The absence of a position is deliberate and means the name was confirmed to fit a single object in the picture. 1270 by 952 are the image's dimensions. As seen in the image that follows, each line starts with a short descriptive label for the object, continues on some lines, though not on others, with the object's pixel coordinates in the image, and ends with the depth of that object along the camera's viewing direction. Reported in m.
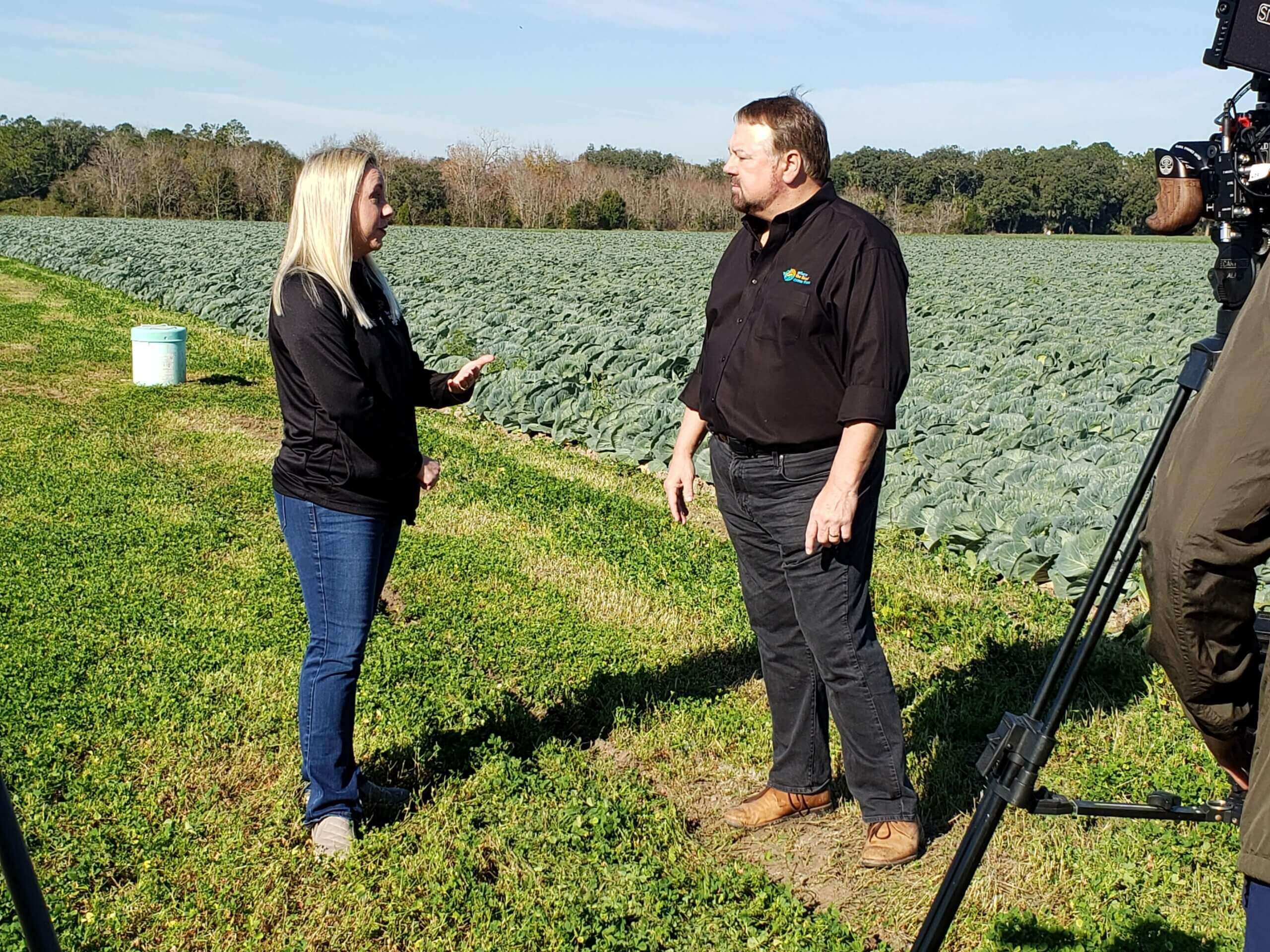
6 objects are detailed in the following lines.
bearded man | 3.30
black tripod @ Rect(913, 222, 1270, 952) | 2.25
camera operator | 1.57
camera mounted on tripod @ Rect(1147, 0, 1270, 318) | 2.07
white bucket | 12.17
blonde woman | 3.47
